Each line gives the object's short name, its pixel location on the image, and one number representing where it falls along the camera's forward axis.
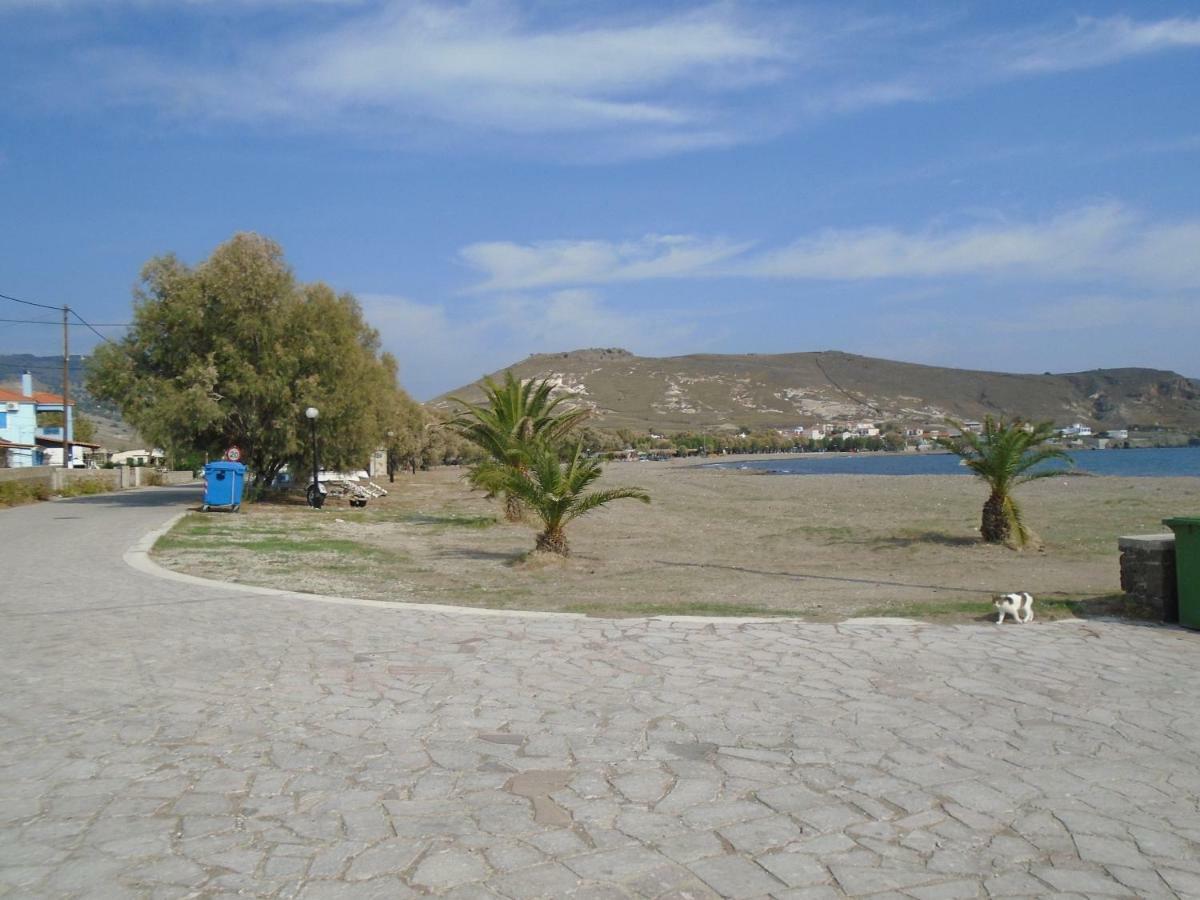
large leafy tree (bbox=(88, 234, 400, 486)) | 26.61
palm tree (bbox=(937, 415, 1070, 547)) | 16.77
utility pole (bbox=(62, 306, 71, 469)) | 41.38
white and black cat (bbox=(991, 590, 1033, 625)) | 8.60
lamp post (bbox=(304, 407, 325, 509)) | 25.86
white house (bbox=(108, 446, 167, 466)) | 66.56
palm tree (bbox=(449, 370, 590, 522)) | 21.64
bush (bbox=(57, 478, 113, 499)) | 32.08
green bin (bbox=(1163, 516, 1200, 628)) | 8.27
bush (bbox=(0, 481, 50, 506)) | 27.08
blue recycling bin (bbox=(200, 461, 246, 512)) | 23.16
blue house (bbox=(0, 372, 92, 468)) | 50.63
